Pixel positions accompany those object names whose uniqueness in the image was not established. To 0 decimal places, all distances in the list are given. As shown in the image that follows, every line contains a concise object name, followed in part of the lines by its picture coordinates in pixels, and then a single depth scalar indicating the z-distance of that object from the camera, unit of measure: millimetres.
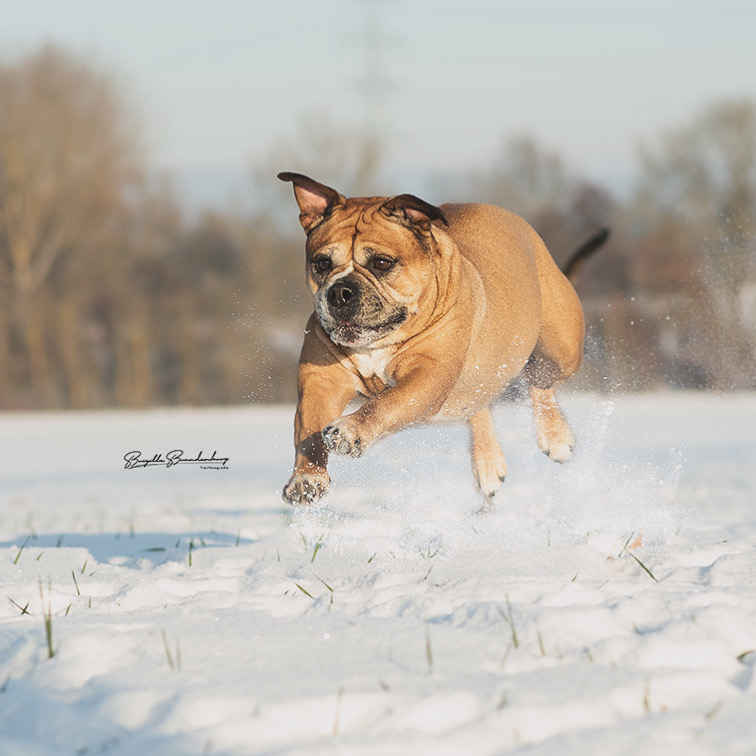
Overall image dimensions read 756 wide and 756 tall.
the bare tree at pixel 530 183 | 52906
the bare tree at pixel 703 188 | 45969
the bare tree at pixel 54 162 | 59125
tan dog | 8430
